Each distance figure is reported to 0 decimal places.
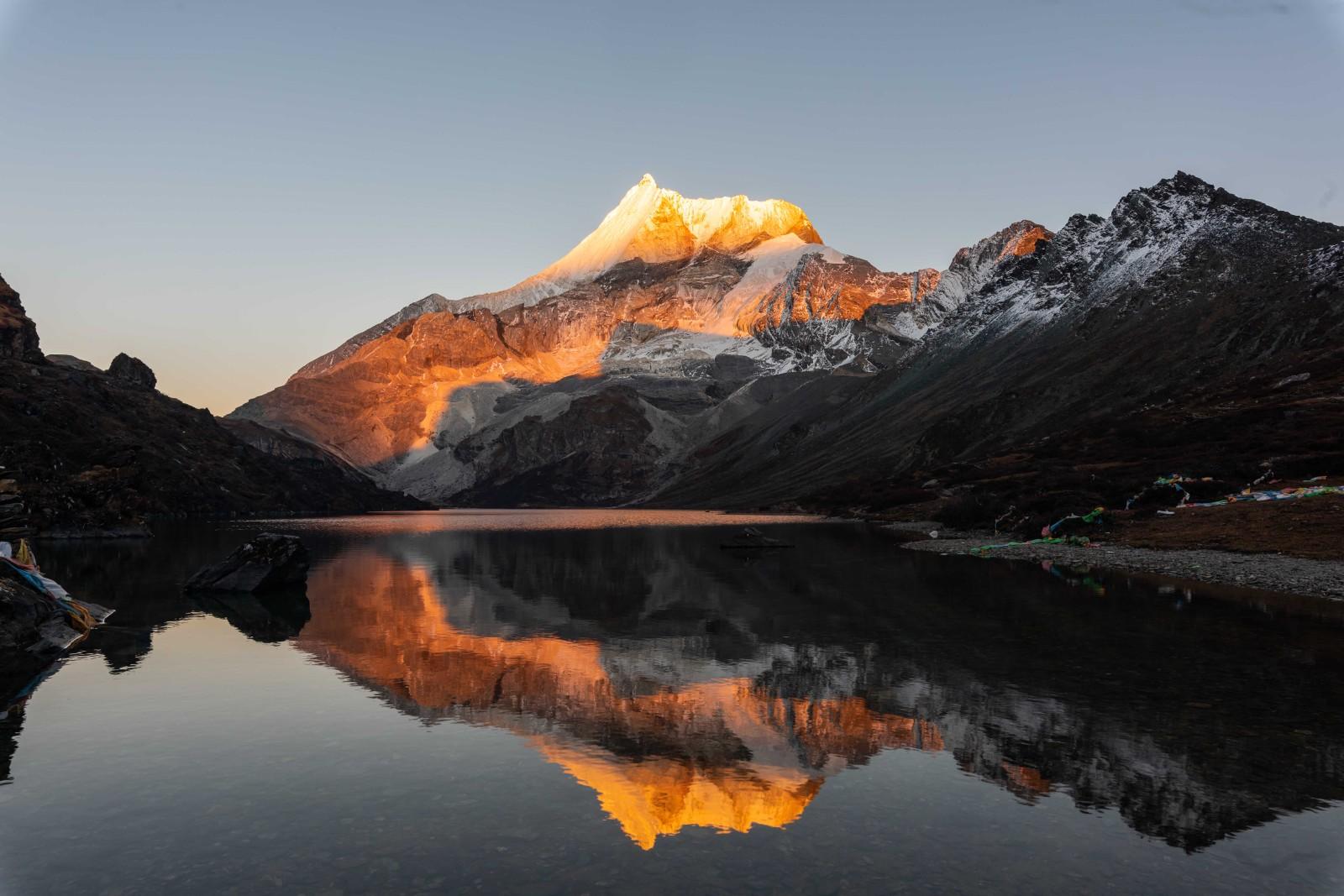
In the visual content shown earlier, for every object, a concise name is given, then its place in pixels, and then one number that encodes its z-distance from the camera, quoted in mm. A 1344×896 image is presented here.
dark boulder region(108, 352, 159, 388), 193375
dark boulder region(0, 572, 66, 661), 27875
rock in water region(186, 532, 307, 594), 46625
